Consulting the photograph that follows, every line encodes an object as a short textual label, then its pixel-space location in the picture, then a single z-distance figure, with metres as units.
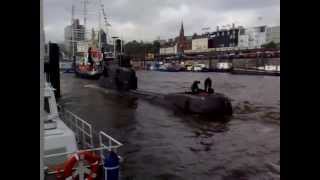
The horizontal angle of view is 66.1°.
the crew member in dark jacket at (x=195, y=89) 16.07
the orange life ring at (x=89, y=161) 3.99
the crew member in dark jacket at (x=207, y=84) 15.50
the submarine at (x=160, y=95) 14.87
